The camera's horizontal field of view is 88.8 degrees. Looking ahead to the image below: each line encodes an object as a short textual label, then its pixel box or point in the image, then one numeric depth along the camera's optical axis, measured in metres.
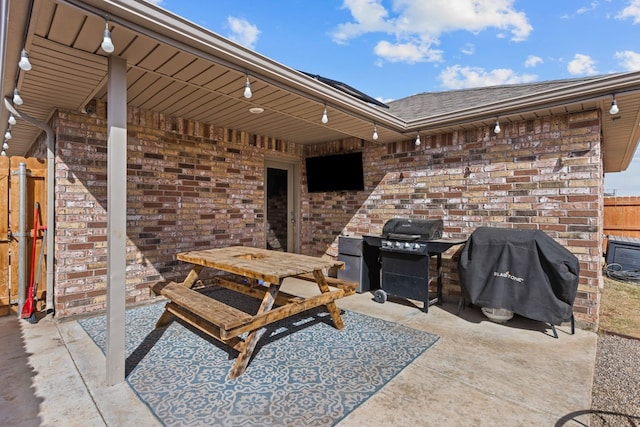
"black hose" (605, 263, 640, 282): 6.72
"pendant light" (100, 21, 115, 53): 2.10
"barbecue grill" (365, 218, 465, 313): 4.23
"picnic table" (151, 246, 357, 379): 2.61
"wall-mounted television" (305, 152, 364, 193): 6.02
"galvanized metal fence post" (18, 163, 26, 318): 3.92
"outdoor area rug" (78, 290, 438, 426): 2.15
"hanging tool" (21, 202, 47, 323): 3.82
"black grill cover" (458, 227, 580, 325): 3.35
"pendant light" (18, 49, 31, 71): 2.22
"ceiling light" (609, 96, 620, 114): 3.23
